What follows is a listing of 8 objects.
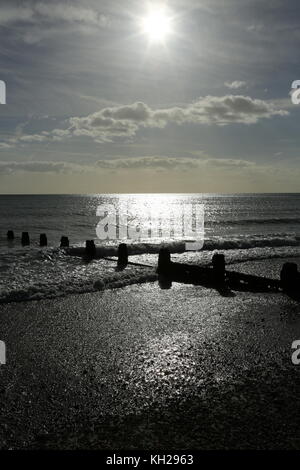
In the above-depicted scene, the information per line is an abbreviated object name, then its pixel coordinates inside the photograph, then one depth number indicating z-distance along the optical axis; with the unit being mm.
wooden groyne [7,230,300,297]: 10844
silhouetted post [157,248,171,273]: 13109
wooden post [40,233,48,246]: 24047
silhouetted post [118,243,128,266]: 15492
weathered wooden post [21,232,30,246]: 26484
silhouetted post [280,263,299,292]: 10766
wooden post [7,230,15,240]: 30719
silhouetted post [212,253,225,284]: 11891
